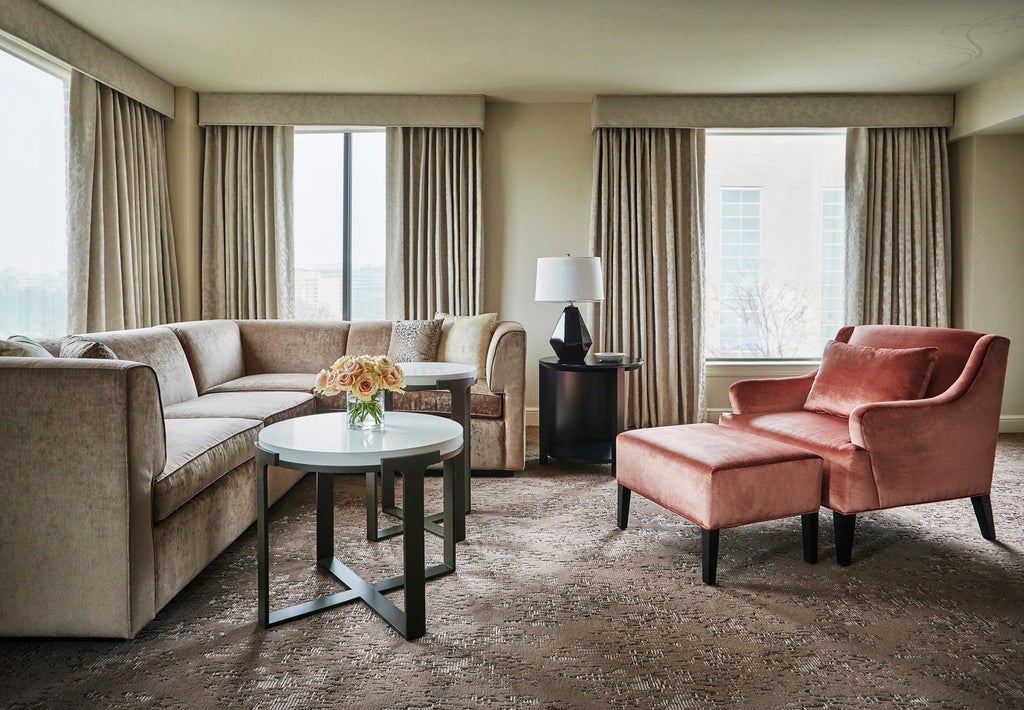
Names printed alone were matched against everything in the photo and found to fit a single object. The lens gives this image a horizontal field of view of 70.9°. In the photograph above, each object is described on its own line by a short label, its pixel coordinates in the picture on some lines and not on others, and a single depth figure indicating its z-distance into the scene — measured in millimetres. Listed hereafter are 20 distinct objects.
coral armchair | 2609
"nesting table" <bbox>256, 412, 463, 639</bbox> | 1969
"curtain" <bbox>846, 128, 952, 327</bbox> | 5285
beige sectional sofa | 1945
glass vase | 2297
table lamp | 4105
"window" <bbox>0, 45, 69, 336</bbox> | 3691
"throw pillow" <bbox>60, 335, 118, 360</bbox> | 2611
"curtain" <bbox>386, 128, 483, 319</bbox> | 5301
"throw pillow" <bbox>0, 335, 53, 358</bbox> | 2229
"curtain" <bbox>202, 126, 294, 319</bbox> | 5277
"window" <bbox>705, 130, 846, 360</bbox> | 5672
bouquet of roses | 2242
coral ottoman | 2439
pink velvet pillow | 2883
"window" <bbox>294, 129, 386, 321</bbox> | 5527
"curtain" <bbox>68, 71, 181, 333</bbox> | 4098
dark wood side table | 4105
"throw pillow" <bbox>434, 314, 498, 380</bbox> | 4188
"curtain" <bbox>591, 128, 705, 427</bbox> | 5324
